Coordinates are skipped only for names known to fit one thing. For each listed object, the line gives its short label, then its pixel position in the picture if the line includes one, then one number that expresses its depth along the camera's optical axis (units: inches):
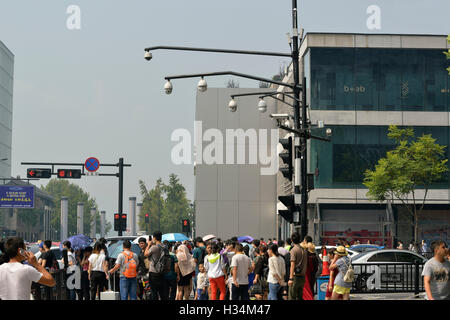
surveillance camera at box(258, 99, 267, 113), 1046.5
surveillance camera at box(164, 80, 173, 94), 896.3
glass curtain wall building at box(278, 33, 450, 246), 2164.1
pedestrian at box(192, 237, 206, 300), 846.5
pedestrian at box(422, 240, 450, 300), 454.9
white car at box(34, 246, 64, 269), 1125.7
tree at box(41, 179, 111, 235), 6692.9
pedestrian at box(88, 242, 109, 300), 774.5
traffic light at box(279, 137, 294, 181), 741.9
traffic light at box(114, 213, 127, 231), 1720.0
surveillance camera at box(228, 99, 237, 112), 965.8
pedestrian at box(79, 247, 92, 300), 808.9
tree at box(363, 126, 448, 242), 1897.1
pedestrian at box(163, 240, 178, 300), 735.1
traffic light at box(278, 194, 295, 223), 761.0
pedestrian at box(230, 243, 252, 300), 670.5
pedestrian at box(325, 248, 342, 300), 668.8
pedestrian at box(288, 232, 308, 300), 679.7
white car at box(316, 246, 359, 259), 1130.4
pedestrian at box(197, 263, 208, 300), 785.6
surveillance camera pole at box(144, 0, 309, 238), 792.3
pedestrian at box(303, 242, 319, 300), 716.7
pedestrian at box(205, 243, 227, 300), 700.0
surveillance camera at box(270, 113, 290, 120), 834.5
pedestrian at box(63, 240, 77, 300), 818.2
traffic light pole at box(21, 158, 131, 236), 1748.3
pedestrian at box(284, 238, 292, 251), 828.6
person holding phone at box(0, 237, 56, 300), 352.2
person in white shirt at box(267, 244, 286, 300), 675.4
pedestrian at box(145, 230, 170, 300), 717.9
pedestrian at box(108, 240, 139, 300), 713.6
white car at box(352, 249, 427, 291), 977.5
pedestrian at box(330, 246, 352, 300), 639.1
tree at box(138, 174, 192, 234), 5036.9
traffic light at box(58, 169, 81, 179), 1855.3
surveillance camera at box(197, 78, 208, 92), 876.6
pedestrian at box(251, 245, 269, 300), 751.1
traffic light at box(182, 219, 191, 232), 2260.6
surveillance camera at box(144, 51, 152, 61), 903.7
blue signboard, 3587.6
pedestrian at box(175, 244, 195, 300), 747.4
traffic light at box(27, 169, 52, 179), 1865.2
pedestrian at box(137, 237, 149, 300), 780.0
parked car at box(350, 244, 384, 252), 1255.9
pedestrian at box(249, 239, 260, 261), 812.1
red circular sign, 1846.7
